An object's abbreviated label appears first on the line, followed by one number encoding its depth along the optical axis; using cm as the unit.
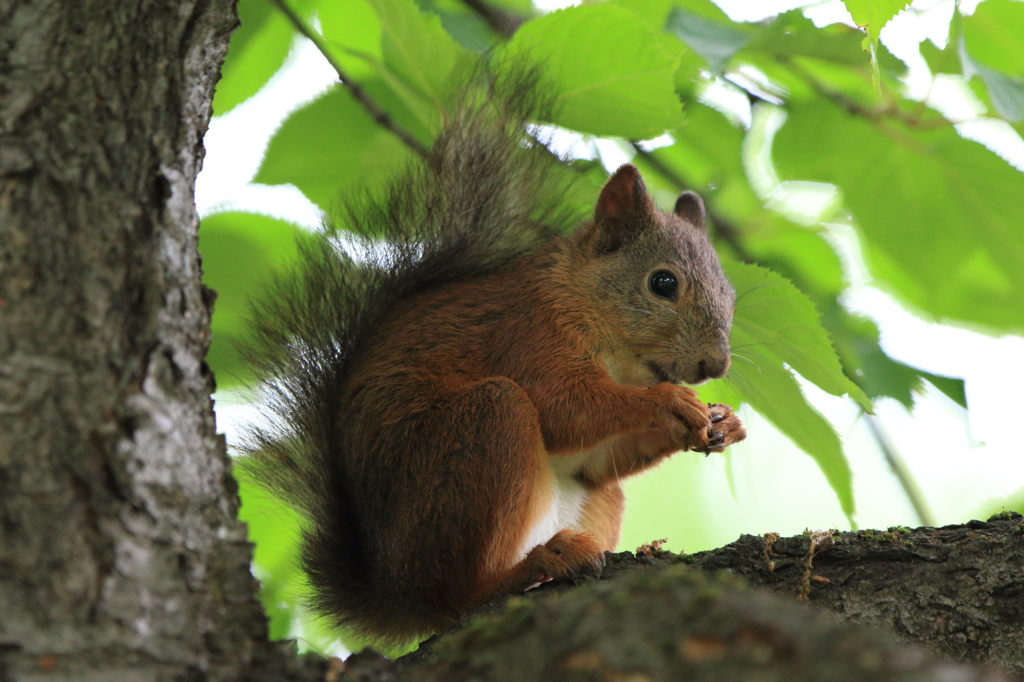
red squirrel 409
